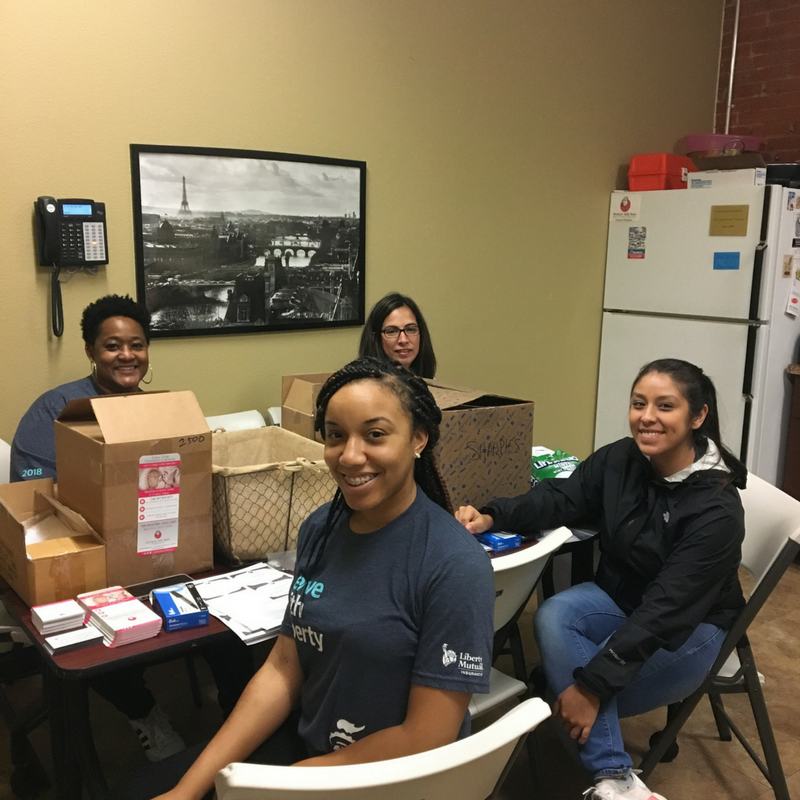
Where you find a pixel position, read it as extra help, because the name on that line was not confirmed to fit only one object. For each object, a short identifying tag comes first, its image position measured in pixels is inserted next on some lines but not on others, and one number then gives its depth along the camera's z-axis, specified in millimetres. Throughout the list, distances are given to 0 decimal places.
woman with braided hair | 1184
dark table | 1382
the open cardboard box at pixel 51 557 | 1548
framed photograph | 2816
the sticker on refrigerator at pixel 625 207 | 4160
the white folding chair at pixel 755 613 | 1829
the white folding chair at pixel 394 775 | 907
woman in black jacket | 1711
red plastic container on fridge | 4086
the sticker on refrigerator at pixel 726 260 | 3809
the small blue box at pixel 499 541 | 1955
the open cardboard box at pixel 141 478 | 1607
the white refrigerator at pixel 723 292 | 3734
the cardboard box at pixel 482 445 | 1970
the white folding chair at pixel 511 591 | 1664
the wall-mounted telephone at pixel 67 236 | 2545
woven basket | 1763
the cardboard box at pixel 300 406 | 2350
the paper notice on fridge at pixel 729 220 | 3744
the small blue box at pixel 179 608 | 1501
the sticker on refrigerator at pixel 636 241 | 4162
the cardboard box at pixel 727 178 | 3779
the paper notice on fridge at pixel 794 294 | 3811
